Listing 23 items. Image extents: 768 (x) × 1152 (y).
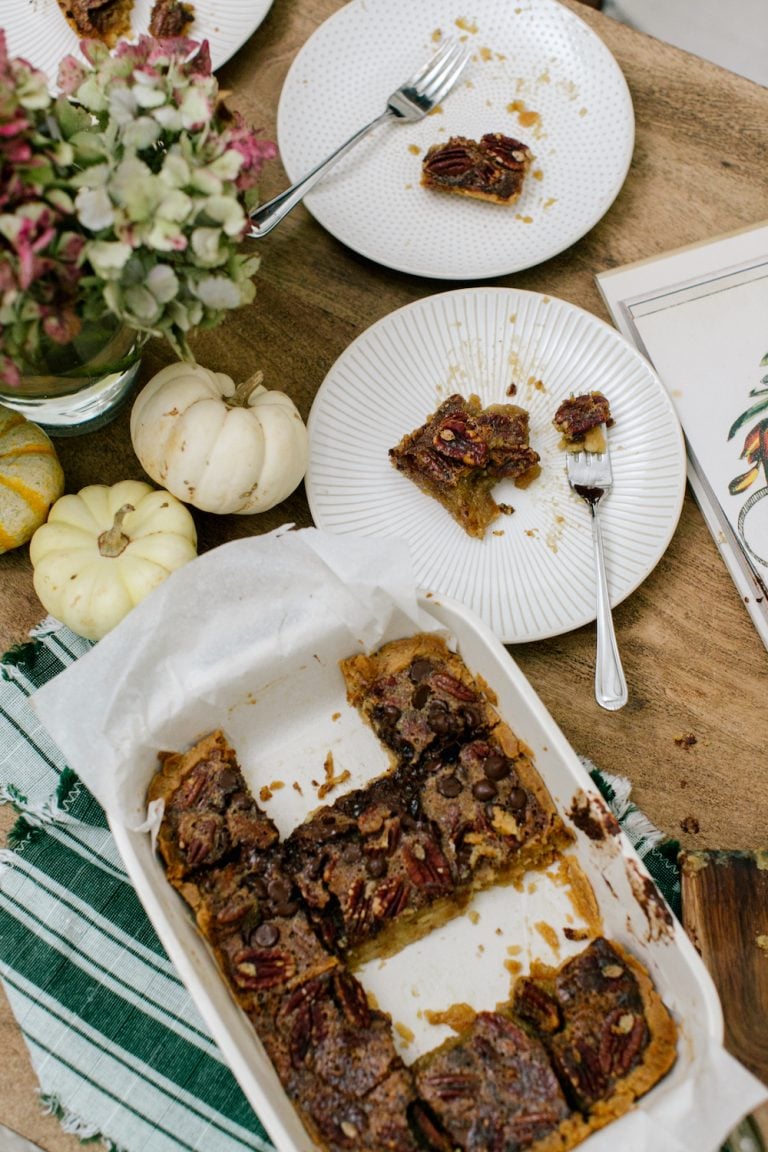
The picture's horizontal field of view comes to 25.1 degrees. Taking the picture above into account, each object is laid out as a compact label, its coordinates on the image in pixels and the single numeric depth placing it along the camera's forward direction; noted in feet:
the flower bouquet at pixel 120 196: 2.45
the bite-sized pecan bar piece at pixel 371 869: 2.91
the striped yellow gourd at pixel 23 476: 3.04
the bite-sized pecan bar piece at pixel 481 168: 3.30
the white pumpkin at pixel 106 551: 2.97
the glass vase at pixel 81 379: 2.84
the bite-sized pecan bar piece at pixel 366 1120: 2.75
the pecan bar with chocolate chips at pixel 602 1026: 2.74
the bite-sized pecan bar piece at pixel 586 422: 3.19
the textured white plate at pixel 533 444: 3.13
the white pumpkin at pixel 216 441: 2.98
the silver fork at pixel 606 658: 3.07
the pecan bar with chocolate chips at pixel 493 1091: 2.74
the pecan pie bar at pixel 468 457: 3.13
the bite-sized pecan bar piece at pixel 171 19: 3.34
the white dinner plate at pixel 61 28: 3.37
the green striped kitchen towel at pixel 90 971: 2.91
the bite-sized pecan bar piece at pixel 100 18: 3.33
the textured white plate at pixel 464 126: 3.32
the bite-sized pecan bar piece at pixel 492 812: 2.92
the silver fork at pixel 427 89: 3.39
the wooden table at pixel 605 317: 3.11
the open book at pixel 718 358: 3.24
